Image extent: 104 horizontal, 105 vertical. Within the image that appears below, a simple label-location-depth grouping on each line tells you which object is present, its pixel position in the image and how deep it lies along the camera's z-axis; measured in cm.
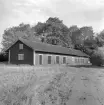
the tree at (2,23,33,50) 5519
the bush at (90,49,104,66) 3581
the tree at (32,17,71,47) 5775
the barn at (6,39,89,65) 2924
